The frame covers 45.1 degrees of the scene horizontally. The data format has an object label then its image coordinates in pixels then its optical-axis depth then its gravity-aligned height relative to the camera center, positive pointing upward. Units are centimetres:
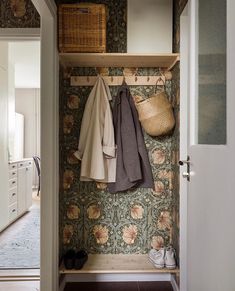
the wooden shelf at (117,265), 210 -97
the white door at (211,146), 96 -2
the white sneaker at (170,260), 214 -91
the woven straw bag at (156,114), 222 +21
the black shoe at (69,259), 215 -92
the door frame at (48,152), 197 -8
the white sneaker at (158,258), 214 -91
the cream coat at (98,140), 228 +0
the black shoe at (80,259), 214 -92
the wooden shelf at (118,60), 212 +64
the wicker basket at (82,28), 208 +83
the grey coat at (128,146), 228 -4
